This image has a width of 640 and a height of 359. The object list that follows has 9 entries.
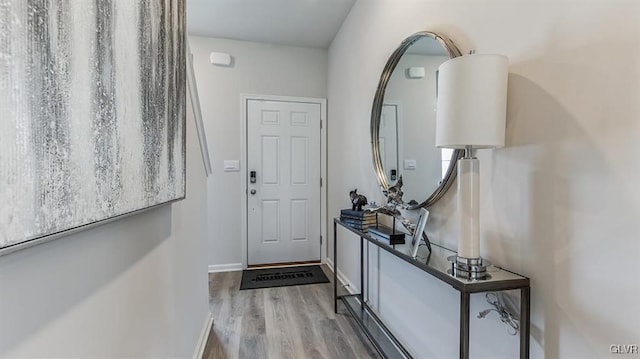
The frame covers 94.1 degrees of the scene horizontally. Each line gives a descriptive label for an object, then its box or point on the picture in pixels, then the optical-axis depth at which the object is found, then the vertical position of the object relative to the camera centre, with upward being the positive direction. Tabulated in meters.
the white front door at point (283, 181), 3.59 -0.12
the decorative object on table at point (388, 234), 1.65 -0.37
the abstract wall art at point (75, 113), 0.39 +0.10
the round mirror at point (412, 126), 1.49 +0.29
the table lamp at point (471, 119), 0.99 +0.18
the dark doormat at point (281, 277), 3.06 -1.15
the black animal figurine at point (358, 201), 2.28 -0.23
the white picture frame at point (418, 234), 1.41 -0.30
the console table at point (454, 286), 1.01 -0.40
